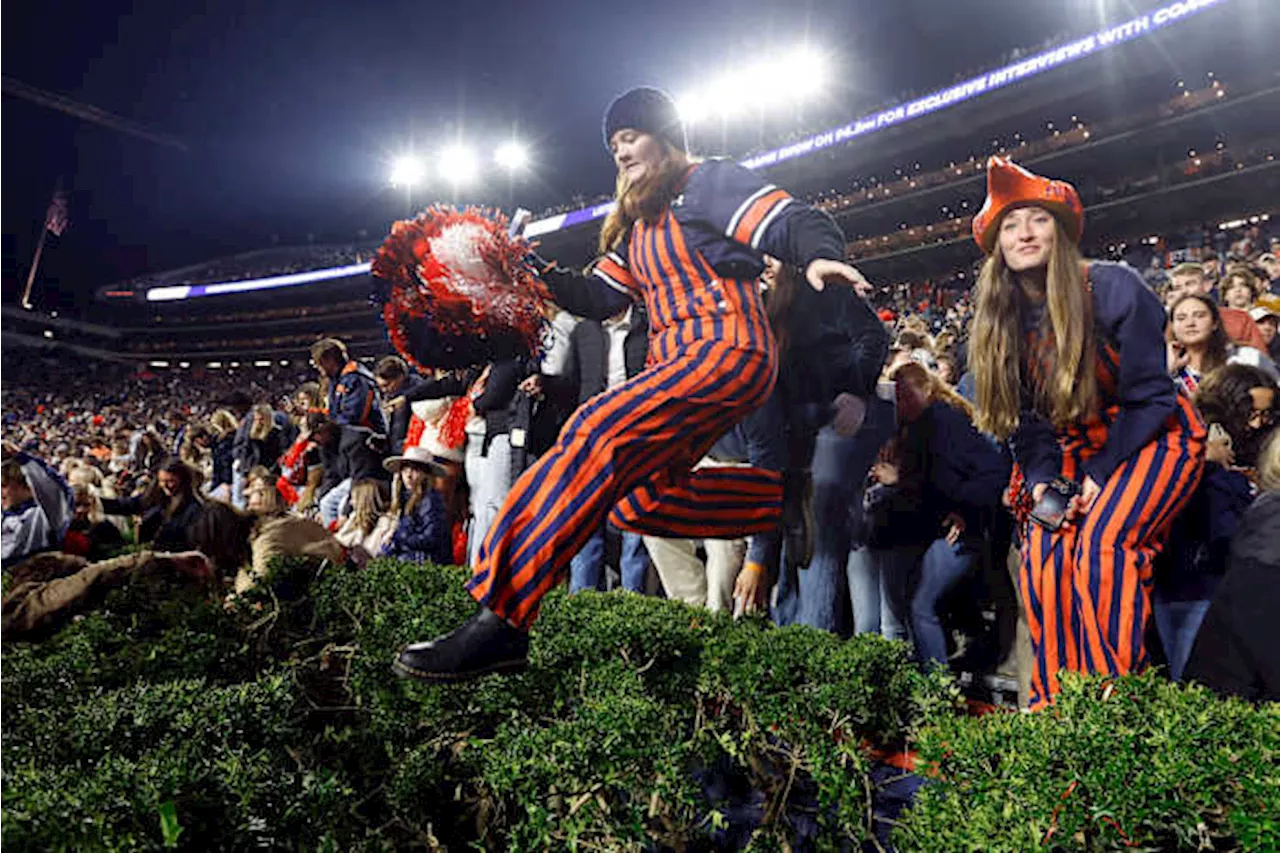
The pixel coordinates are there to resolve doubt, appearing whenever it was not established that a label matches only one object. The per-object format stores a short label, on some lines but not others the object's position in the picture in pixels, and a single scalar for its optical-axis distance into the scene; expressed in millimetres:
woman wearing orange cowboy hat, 2061
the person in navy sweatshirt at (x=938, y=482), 2916
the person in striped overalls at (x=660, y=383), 2080
